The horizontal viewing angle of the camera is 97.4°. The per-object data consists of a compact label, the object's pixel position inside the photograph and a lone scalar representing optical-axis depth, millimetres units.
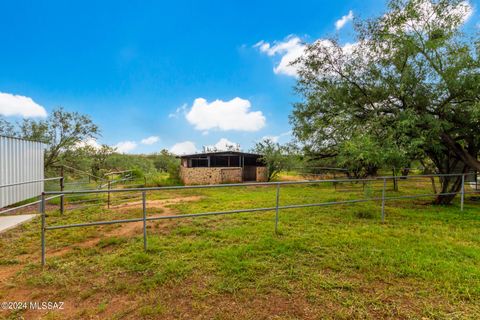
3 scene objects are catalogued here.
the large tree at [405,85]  5355
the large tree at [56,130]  10680
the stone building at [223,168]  15727
